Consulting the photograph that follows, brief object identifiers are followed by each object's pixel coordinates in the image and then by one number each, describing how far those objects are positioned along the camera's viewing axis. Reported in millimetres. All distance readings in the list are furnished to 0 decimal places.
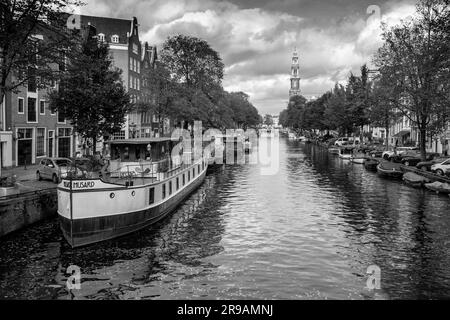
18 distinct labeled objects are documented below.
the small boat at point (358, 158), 74969
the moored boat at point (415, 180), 45969
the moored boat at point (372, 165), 65675
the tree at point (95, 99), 45844
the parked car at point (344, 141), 107562
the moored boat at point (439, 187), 41291
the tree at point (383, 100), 59594
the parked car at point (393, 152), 68681
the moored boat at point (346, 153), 81069
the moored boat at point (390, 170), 54219
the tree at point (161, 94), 72000
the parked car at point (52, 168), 37031
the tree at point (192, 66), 78775
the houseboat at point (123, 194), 24344
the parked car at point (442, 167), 47469
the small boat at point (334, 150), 96500
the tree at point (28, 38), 29484
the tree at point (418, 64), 53719
